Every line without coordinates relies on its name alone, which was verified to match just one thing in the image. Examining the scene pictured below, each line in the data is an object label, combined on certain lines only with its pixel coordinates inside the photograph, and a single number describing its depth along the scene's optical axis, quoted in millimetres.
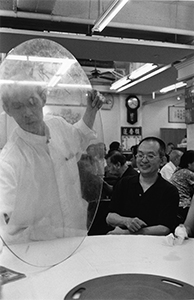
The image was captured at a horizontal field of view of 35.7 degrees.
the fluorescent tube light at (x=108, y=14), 2562
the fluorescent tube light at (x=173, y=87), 6544
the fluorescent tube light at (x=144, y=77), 5479
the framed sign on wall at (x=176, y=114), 9227
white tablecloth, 783
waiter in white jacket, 854
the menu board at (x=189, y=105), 5297
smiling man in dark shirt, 1793
